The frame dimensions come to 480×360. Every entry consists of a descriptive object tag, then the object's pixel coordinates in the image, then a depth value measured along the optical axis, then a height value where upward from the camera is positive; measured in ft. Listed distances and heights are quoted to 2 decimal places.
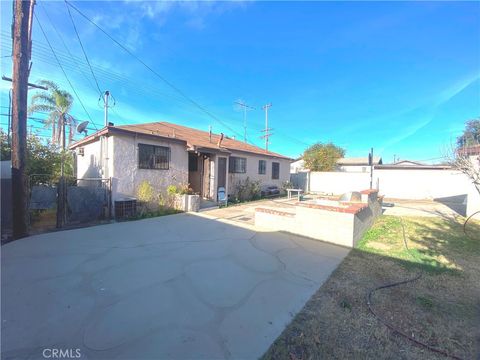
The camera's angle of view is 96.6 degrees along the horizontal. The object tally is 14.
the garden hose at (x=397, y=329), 6.59 -5.27
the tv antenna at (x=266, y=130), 80.07 +17.43
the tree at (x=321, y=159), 75.25 +6.53
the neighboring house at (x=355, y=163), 106.87 +7.77
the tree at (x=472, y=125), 76.33 +20.75
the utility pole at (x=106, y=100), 35.54 +12.36
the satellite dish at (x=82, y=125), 30.99 +6.64
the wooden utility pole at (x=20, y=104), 17.42 +5.45
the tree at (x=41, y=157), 26.76 +1.78
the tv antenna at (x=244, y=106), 72.67 +24.27
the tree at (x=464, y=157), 19.64 +2.34
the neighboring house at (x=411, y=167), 52.31 +3.21
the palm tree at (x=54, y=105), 50.26 +15.93
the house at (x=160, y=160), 26.50 +2.08
